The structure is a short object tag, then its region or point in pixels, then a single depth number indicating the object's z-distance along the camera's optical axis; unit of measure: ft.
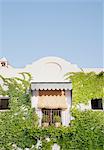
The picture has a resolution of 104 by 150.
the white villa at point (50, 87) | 73.61
